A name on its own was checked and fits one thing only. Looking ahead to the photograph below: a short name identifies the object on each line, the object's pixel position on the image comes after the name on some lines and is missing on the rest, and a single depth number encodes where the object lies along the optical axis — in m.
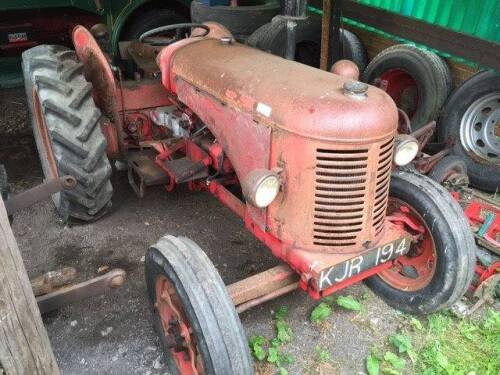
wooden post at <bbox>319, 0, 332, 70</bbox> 4.91
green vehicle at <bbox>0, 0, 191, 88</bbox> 6.16
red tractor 2.26
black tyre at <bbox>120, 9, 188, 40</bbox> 6.26
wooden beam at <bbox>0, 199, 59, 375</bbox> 1.77
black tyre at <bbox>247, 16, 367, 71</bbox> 4.95
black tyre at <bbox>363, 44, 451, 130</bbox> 4.98
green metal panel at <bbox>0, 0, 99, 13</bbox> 6.00
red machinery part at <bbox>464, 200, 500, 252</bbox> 3.39
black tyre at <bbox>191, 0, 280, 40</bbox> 3.84
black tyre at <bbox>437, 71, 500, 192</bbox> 4.55
